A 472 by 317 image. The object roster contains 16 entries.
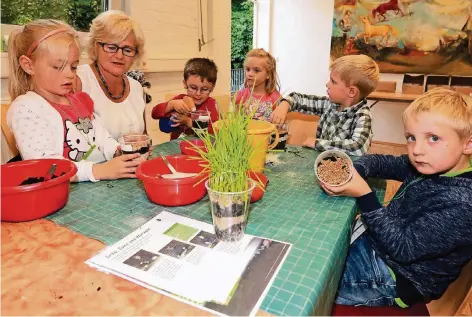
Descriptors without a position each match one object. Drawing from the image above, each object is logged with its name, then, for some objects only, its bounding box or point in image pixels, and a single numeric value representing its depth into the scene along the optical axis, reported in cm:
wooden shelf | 420
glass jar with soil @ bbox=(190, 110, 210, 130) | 154
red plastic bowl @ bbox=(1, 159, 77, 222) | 81
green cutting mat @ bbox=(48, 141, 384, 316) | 60
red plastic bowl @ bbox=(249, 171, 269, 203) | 95
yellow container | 105
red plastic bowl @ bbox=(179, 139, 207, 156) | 125
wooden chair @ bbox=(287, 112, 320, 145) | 203
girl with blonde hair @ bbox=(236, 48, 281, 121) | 248
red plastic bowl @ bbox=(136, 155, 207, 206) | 91
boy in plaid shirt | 160
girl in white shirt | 112
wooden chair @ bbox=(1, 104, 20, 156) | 138
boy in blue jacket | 85
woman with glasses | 161
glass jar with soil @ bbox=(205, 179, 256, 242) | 73
